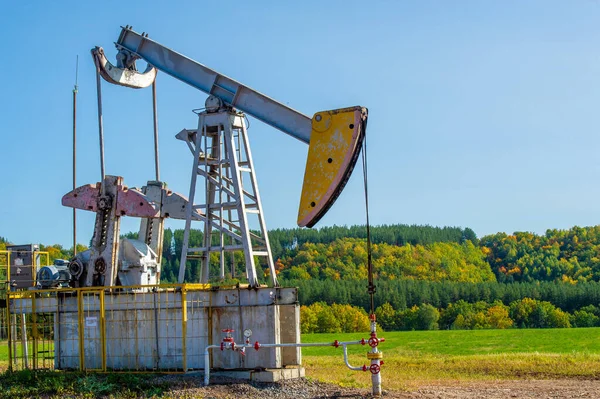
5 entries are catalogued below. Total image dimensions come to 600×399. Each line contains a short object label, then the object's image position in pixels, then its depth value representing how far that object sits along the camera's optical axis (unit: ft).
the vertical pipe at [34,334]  52.80
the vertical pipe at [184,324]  46.93
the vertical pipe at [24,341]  54.08
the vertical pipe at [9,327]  52.91
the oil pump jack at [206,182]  47.03
